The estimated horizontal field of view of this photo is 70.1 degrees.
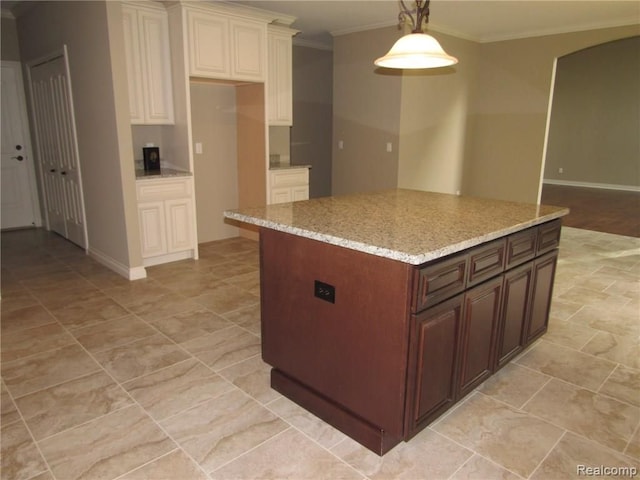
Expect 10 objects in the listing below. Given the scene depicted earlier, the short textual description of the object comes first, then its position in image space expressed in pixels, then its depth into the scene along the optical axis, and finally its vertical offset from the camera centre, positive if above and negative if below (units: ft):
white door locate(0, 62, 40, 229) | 19.40 -0.94
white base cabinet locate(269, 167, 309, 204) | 17.78 -1.71
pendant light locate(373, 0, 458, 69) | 8.19 +1.69
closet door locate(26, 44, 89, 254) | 15.37 +1.34
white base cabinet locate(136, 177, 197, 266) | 14.75 -2.60
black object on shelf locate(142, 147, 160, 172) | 15.83 -0.63
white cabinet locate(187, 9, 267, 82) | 14.73 +3.12
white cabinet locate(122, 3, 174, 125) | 14.34 +2.42
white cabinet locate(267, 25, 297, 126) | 17.52 +2.55
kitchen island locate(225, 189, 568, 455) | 6.29 -2.43
